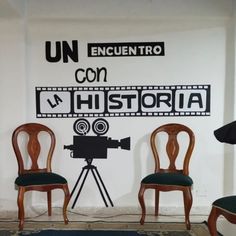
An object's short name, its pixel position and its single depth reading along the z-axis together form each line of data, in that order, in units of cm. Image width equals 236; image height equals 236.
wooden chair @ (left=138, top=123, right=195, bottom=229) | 331
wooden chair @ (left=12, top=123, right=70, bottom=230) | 332
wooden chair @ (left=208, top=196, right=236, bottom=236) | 247
